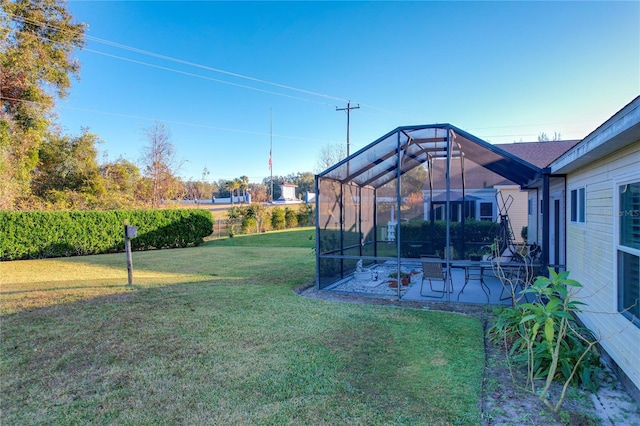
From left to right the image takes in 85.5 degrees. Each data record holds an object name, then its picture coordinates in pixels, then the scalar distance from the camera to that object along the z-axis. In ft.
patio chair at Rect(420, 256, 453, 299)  20.77
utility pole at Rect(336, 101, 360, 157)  69.51
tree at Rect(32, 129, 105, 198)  55.57
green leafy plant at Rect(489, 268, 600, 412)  9.12
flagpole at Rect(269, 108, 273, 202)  91.29
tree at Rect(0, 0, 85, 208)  42.78
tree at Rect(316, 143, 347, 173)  93.04
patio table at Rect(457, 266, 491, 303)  22.12
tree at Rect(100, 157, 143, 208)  61.19
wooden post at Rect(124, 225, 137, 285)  23.63
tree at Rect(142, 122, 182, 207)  69.67
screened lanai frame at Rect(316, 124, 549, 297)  21.44
